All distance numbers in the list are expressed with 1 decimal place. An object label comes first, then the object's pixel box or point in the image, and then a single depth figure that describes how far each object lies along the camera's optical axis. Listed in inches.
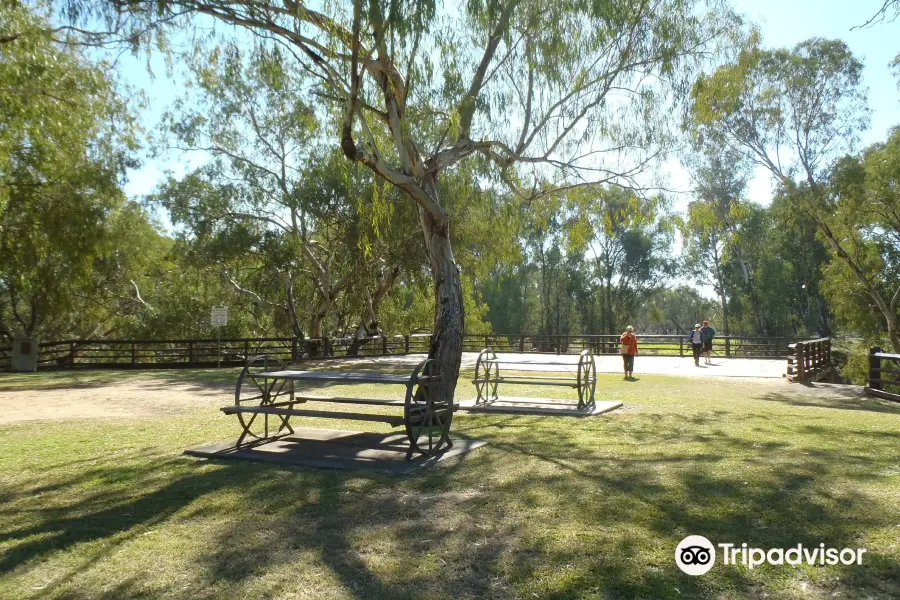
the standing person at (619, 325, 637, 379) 764.0
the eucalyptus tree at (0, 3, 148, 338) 538.3
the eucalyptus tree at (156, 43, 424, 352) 1010.1
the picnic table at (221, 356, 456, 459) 259.9
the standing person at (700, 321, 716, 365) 1026.1
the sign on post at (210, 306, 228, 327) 840.9
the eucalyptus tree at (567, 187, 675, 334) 2389.3
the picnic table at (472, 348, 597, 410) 427.2
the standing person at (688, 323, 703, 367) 1013.2
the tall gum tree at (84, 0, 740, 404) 351.6
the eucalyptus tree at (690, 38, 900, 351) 964.6
